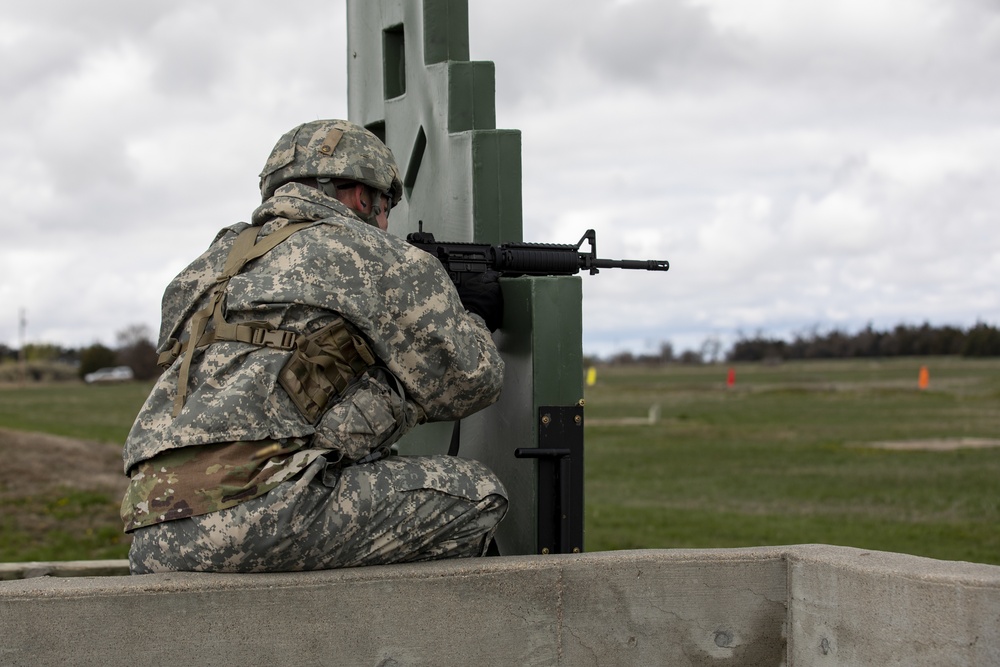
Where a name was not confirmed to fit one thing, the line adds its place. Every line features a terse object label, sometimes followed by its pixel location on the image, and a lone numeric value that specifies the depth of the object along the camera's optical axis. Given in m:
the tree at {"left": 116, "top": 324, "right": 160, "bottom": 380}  90.88
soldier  3.54
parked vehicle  85.56
